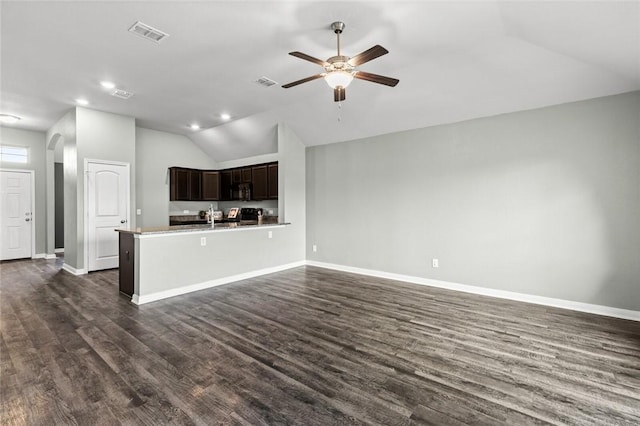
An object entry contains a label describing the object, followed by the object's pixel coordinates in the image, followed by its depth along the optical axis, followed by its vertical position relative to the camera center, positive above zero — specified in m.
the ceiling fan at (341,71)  2.65 +1.29
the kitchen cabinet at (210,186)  8.17 +0.61
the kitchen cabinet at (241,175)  7.67 +0.87
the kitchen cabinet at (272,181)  6.99 +0.63
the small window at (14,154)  6.74 +1.23
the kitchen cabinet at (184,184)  7.56 +0.62
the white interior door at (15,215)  6.76 -0.16
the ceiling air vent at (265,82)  4.28 +1.84
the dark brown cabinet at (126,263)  4.20 -0.79
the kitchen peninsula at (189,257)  4.02 -0.76
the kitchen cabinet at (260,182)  7.21 +0.64
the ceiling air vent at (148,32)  2.99 +1.81
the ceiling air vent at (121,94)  4.73 +1.84
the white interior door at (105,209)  5.66 -0.02
